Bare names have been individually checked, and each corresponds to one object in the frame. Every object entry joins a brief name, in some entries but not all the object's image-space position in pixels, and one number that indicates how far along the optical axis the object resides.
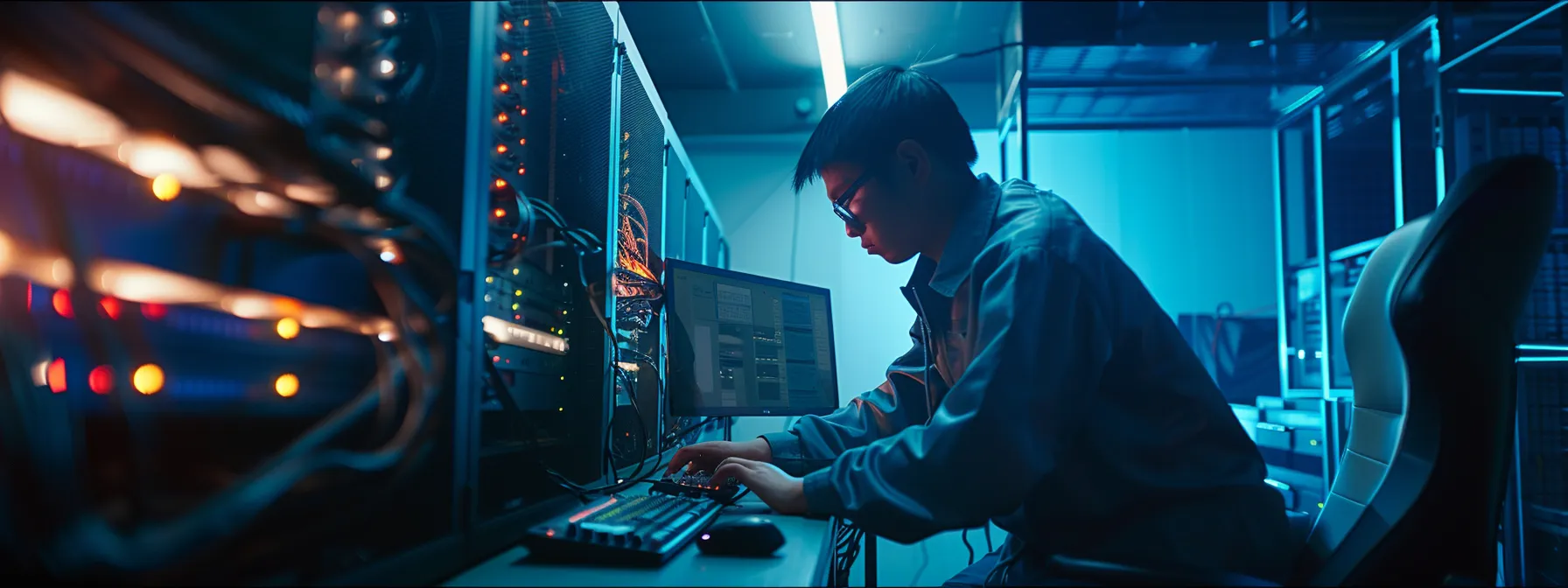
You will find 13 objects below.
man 0.85
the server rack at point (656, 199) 1.59
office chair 0.82
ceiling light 2.86
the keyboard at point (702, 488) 1.11
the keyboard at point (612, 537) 0.77
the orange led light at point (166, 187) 0.63
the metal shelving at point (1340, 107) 2.21
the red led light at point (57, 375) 0.54
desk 0.72
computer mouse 0.82
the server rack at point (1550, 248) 2.15
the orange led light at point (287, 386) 0.72
